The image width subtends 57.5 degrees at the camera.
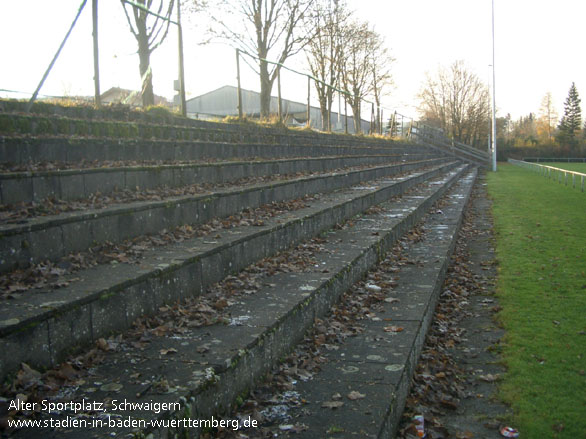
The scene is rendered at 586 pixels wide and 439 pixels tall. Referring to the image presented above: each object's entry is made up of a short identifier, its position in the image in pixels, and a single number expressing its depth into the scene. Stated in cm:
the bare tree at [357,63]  2620
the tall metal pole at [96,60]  690
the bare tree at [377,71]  3975
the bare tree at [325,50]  1880
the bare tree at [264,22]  2116
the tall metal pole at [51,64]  600
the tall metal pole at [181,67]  937
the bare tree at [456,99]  6969
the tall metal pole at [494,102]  3731
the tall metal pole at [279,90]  1345
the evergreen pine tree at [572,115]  9724
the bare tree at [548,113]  11850
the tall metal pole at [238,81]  1142
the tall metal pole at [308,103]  1633
